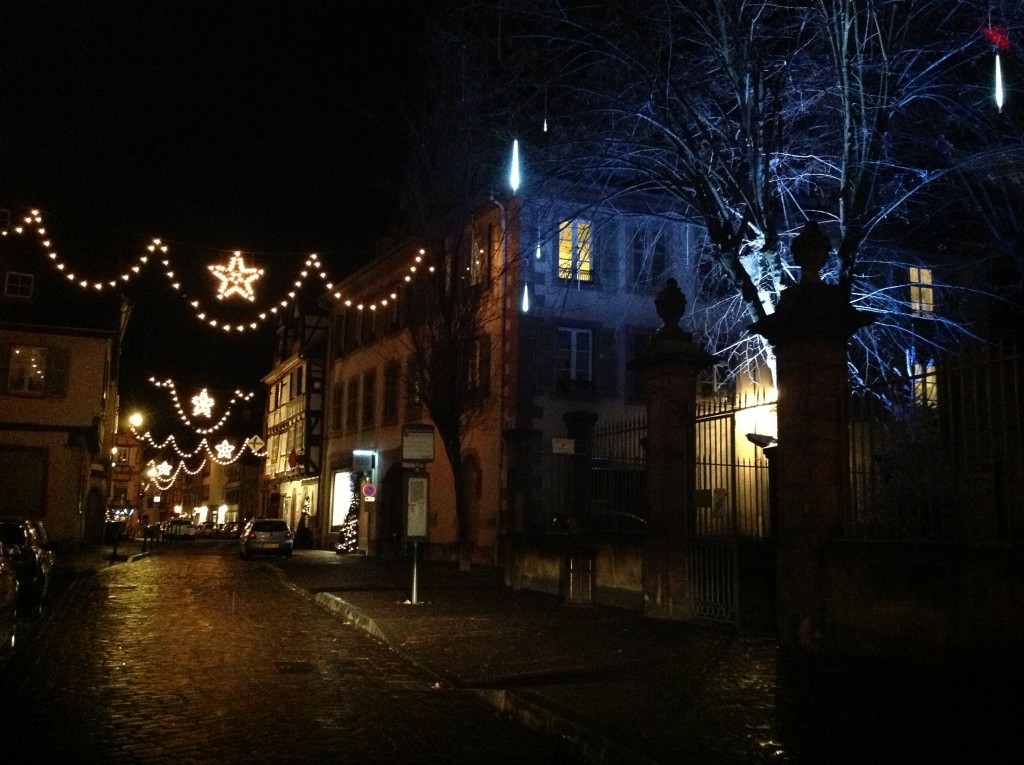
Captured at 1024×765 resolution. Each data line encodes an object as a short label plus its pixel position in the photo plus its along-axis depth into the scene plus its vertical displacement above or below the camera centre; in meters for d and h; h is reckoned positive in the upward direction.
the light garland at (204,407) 39.31 +5.37
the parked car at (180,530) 61.03 -0.66
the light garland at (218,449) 60.44 +4.31
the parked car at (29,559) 16.75 -0.70
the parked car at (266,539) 35.34 -0.64
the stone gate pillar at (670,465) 14.29 +0.85
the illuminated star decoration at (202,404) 39.25 +4.31
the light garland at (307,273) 24.30 +5.92
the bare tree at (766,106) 13.73 +5.91
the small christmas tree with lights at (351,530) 37.38 -0.31
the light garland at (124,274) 21.84 +5.39
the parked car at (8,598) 13.39 -1.10
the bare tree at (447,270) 23.70 +6.22
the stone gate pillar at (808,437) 11.10 +0.98
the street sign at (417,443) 17.03 +1.29
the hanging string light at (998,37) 12.66 +5.98
